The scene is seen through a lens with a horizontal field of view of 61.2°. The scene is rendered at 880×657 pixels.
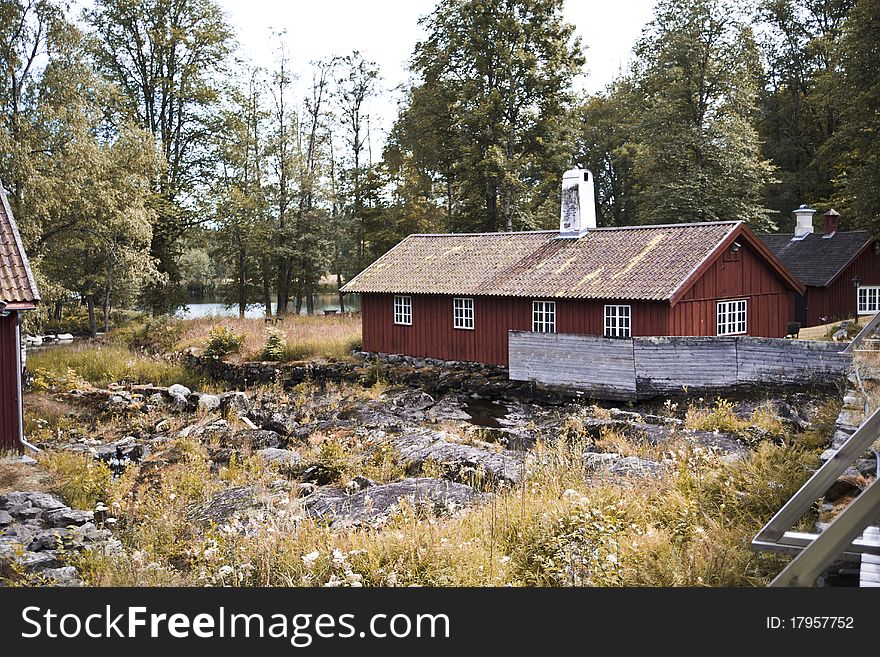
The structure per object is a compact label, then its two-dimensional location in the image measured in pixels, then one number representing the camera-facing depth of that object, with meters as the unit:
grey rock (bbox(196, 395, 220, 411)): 18.81
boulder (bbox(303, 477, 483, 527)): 8.19
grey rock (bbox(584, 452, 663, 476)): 9.44
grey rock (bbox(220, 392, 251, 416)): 18.61
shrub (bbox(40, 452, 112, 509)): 10.22
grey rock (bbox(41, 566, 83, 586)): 6.73
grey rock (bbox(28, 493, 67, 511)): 9.52
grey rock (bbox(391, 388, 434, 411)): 19.62
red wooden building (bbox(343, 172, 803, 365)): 19.81
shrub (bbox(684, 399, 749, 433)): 13.62
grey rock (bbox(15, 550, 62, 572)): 7.14
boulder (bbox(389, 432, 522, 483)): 10.22
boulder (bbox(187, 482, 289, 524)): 9.06
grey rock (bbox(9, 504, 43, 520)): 9.12
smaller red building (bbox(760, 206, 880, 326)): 28.31
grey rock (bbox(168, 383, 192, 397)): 20.25
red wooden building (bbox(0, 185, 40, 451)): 12.27
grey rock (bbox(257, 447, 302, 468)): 12.76
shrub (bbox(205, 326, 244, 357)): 24.94
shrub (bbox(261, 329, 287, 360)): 24.50
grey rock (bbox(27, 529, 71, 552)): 7.98
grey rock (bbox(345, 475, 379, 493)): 10.51
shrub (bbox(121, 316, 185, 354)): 26.75
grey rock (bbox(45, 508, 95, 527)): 9.02
